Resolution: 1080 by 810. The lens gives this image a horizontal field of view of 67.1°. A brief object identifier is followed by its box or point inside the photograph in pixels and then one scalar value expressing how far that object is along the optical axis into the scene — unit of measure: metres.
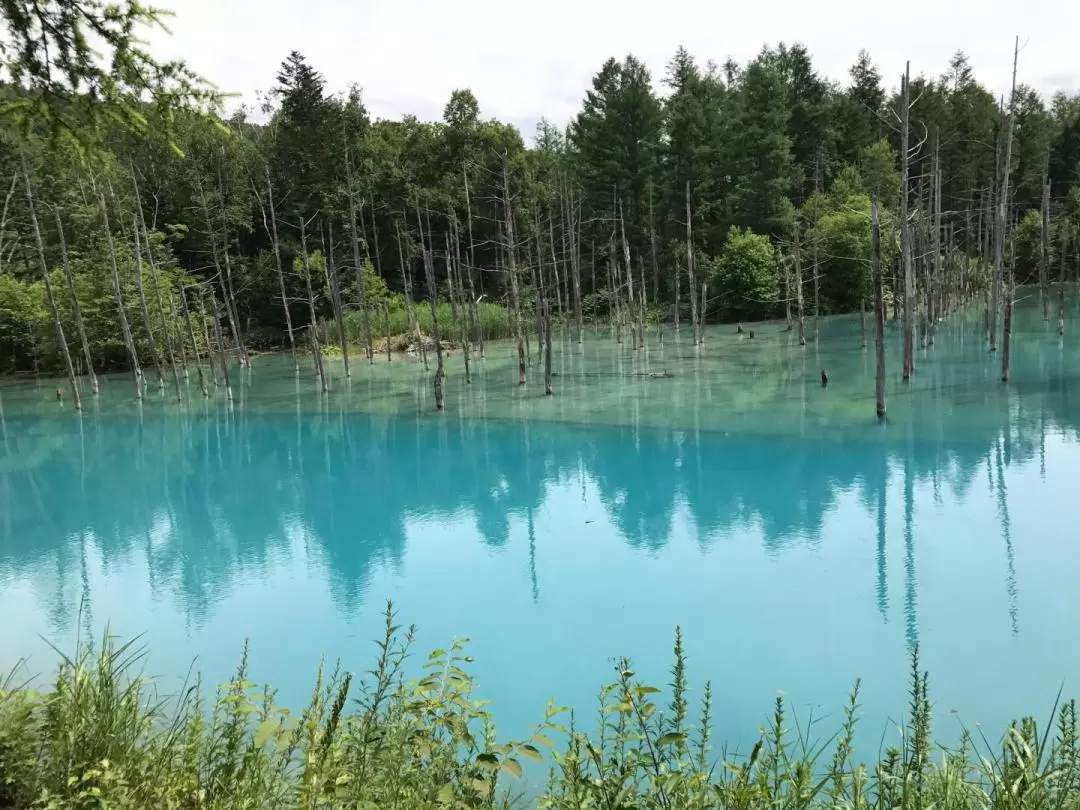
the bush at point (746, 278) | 38.44
